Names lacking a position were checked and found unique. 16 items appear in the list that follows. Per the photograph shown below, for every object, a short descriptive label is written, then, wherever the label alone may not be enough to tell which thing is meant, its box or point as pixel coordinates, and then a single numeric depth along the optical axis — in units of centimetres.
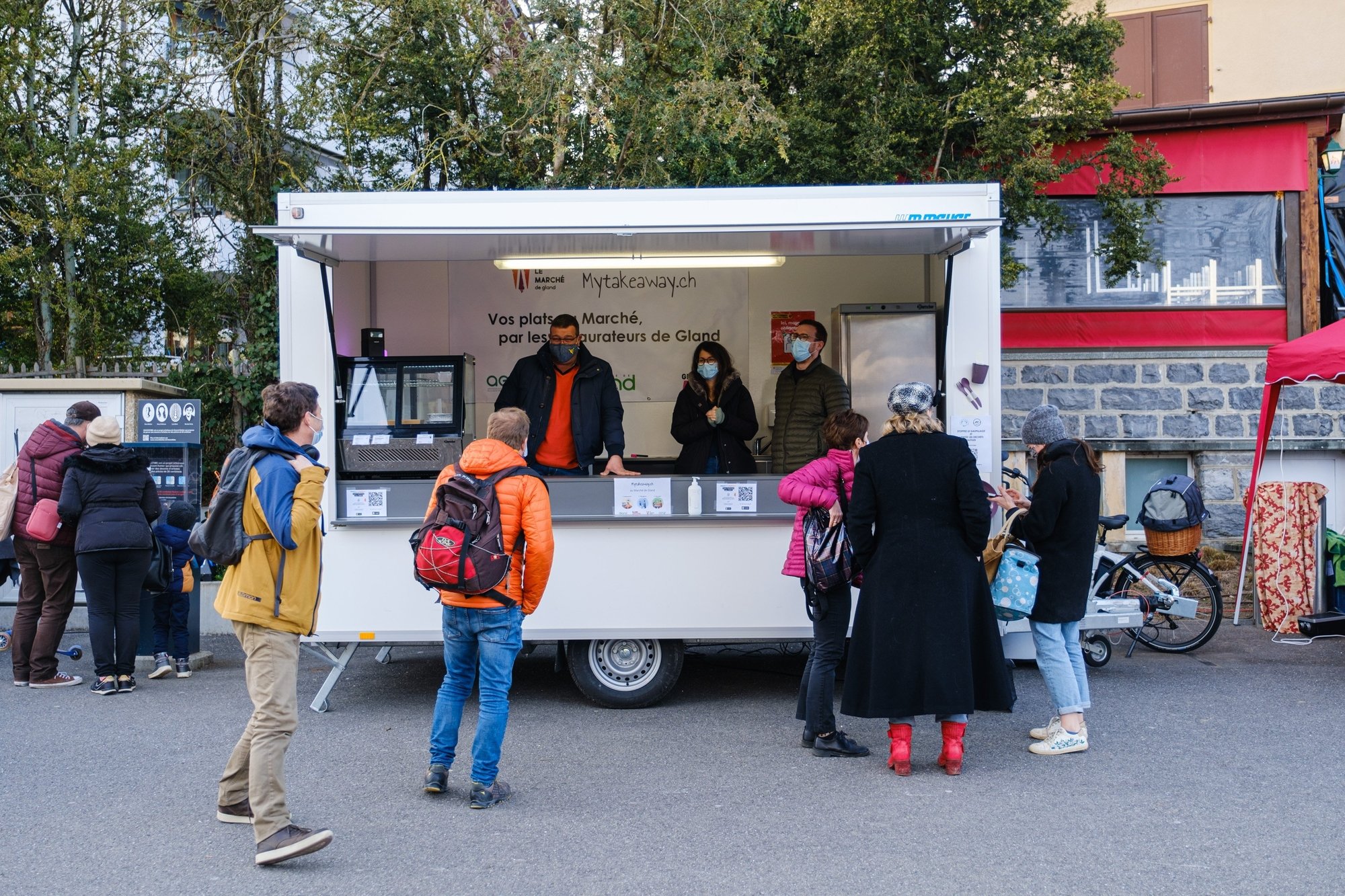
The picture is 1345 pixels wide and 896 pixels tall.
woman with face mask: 769
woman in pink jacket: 539
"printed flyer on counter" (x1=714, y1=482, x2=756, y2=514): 627
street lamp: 1138
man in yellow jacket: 408
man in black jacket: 721
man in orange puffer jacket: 461
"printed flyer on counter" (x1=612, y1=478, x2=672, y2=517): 625
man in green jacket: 728
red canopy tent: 745
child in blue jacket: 749
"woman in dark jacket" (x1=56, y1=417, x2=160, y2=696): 696
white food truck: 603
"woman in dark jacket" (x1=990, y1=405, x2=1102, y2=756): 550
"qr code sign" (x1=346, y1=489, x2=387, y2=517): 625
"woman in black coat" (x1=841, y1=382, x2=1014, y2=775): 504
